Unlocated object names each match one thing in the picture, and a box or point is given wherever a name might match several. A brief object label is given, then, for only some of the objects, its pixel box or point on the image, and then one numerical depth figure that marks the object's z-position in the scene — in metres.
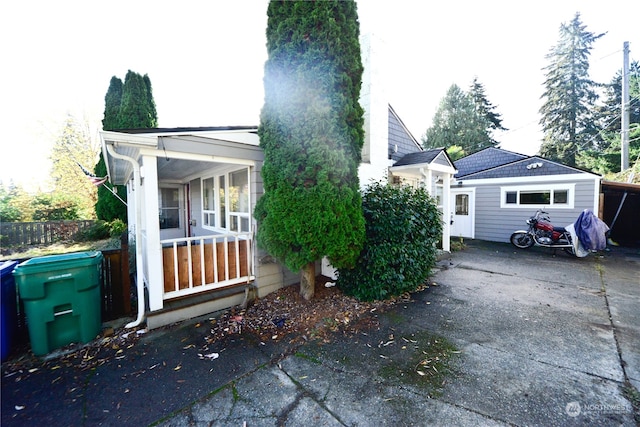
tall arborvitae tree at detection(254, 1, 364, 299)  3.51
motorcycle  7.49
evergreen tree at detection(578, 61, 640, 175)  18.12
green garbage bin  2.77
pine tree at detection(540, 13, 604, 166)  20.02
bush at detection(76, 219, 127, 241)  10.49
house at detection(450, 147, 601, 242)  8.34
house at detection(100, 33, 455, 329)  3.40
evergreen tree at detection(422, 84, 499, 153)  23.80
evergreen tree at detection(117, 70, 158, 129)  10.45
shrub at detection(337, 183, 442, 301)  4.18
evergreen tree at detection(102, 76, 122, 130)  11.11
